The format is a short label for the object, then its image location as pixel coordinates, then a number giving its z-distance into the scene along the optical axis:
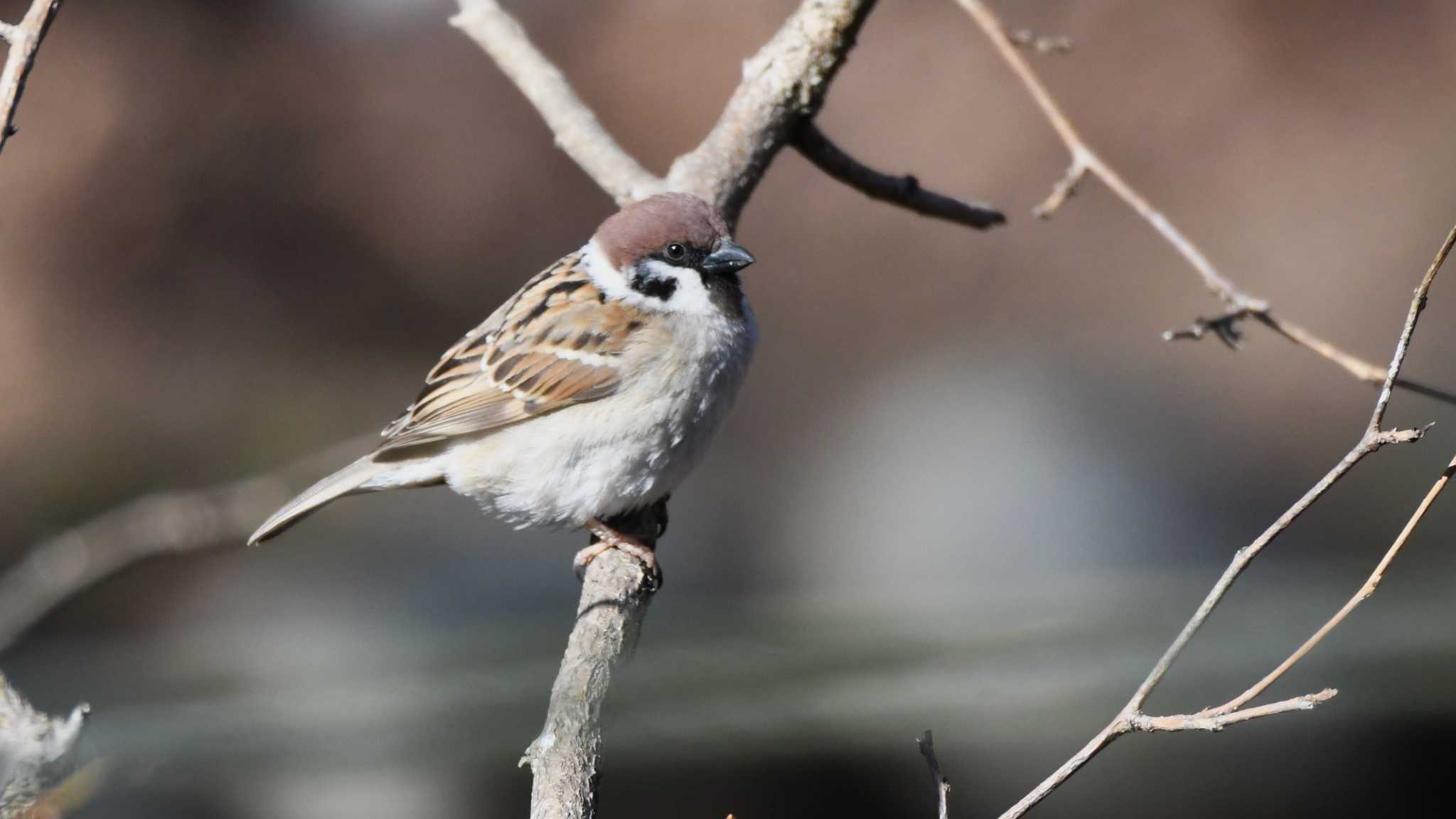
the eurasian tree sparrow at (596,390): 4.96
